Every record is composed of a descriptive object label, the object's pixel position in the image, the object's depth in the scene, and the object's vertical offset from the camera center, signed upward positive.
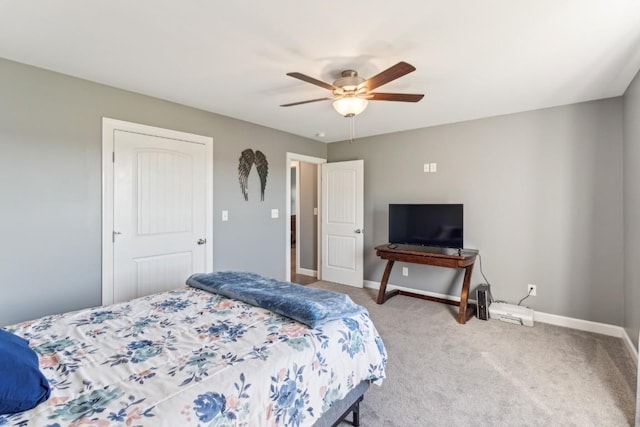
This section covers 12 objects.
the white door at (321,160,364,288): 4.76 -0.21
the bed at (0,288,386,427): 1.03 -0.64
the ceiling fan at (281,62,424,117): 2.27 +0.89
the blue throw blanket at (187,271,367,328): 1.70 -0.56
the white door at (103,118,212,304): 2.88 -0.06
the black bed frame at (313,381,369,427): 1.56 -1.06
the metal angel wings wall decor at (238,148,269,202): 3.92 +0.52
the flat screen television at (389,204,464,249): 3.74 -0.19
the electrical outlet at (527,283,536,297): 3.53 -0.90
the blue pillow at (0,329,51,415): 0.96 -0.56
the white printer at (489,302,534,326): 3.33 -1.12
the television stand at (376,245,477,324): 3.46 -0.61
